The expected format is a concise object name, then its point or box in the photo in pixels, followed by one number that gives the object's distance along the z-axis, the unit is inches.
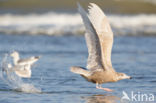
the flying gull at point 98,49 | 682.2
